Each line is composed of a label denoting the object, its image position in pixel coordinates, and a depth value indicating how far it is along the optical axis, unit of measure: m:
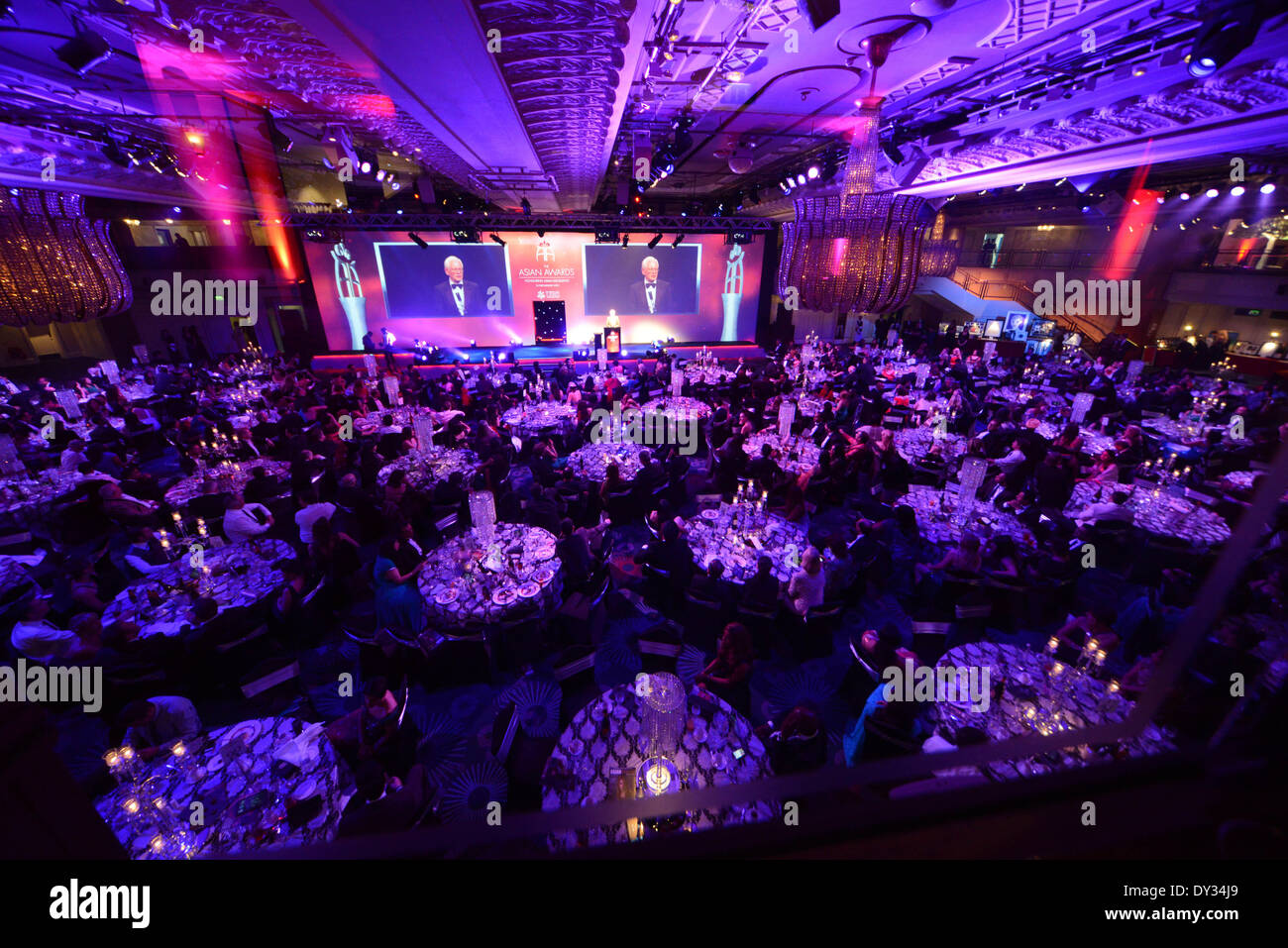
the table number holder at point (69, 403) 9.01
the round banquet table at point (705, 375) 12.45
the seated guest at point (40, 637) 3.88
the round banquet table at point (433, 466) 7.05
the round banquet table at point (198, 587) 4.23
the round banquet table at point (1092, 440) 8.10
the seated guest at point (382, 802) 2.66
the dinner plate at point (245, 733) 3.13
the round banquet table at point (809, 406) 9.98
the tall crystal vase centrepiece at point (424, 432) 7.45
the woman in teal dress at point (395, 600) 4.53
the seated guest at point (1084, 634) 3.66
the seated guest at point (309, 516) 5.70
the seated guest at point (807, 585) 4.60
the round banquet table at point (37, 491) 6.04
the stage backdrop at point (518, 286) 15.77
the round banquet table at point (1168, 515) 5.45
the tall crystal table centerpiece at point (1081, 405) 8.55
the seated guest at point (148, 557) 4.86
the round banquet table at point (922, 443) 7.85
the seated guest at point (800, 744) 3.25
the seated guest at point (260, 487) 6.42
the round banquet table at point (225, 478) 6.40
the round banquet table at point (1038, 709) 2.95
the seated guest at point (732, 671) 3.94
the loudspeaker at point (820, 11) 2.50
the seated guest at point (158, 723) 3.04
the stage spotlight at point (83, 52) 3.70
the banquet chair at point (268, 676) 3.58
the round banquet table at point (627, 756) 2.77
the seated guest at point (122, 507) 5.77
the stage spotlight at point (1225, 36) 2.87
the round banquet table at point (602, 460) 7.32
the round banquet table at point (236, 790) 2.59
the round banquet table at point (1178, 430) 8.88
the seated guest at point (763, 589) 4.61
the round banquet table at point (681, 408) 9.74
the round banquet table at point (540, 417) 9.25
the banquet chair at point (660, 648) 4.10
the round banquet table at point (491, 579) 4.43
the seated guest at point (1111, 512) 5.75
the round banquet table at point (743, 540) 5.01
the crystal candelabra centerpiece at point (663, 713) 3.12
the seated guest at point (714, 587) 4.72
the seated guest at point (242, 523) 5.31
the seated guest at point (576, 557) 5.18
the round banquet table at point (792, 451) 7.44
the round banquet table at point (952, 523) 5.48
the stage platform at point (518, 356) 16.09
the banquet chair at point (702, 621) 4.76
